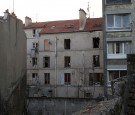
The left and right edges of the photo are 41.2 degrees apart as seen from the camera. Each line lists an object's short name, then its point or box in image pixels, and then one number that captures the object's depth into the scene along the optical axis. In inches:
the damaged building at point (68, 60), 934.6
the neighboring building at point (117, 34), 747.1
